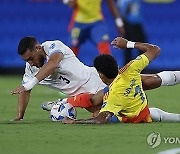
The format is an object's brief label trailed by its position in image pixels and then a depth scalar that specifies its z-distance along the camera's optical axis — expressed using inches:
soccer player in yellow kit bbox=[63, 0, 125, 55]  1108.5
